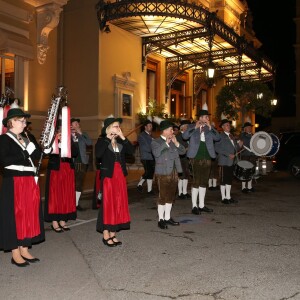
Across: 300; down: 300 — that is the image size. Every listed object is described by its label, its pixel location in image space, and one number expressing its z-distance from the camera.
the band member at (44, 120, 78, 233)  7.01
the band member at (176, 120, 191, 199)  11.15
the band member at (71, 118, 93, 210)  8.62
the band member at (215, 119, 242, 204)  10.23
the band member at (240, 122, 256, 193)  12.17
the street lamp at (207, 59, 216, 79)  17.80
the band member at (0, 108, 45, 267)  5.08
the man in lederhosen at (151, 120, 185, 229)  7.40
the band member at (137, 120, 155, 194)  11.66
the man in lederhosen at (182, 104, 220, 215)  8.66
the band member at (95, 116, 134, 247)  5.98
